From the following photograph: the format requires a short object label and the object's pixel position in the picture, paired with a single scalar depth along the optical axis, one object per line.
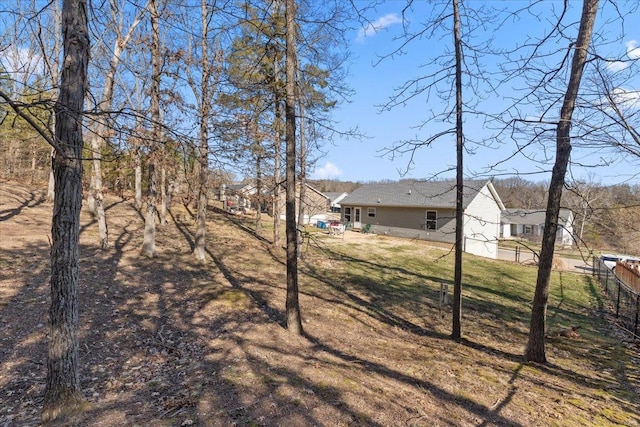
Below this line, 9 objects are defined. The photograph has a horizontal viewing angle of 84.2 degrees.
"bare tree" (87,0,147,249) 9.24
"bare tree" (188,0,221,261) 10.05
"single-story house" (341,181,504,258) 24.12
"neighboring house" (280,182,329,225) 33.72
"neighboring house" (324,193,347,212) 48.69
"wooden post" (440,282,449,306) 9.52
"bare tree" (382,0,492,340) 6.61
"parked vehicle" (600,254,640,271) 22.49
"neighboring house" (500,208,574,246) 42.09
